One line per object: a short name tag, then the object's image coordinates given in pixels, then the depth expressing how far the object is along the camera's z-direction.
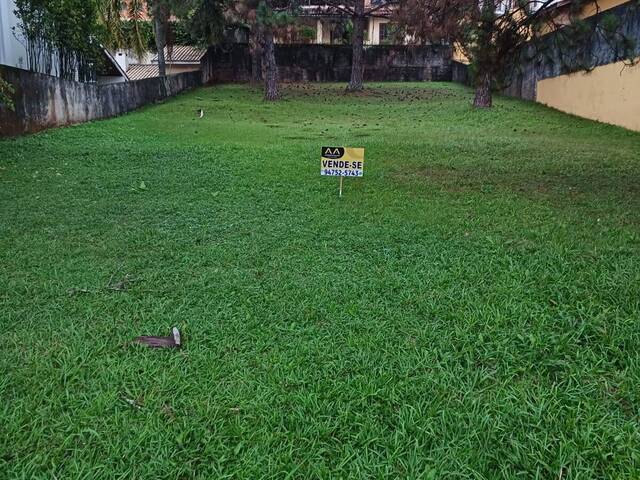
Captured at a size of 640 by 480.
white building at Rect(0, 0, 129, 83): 10.38
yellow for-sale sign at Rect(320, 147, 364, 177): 4.70
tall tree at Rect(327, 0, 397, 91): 18.95
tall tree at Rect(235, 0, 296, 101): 14.25
